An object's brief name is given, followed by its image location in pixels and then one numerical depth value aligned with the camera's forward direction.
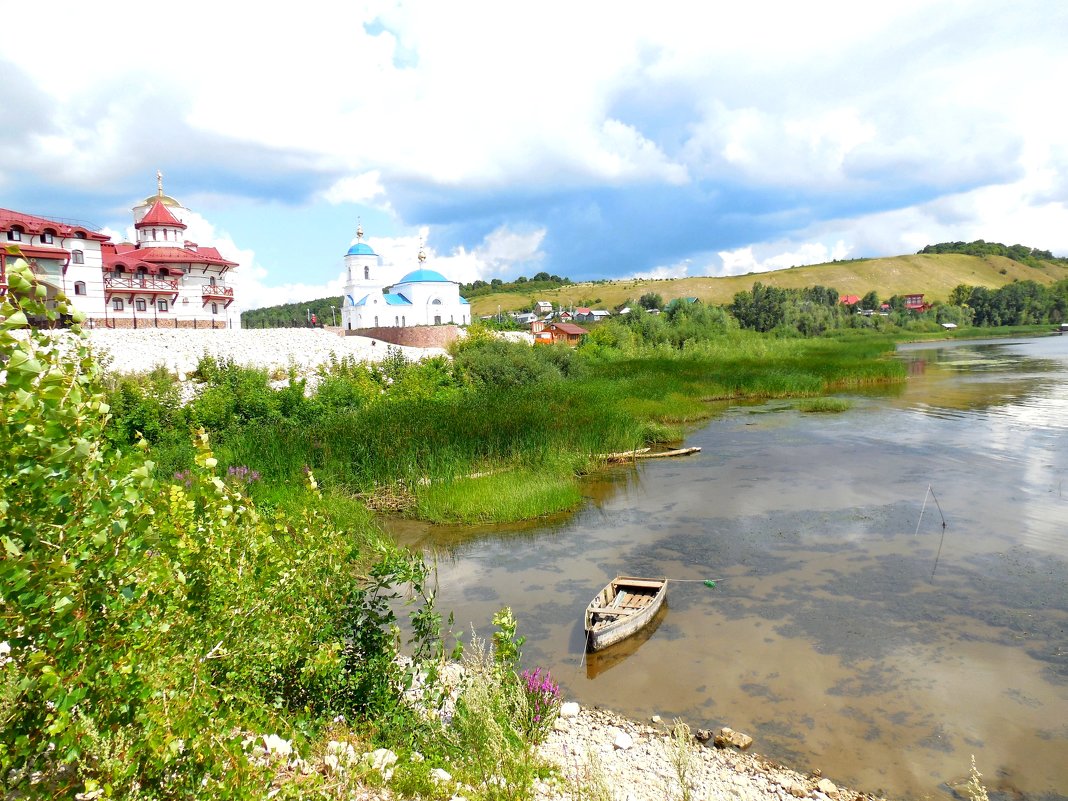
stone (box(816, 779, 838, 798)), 6.62
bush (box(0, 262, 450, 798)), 3.09
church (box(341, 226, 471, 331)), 72.81
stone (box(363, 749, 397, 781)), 5.03
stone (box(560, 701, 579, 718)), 7.95
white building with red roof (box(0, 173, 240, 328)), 41.34
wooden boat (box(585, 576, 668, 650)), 9.68
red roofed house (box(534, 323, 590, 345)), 74.41
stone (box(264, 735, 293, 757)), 5.18
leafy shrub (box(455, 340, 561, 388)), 30.52
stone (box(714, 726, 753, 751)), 7.51
